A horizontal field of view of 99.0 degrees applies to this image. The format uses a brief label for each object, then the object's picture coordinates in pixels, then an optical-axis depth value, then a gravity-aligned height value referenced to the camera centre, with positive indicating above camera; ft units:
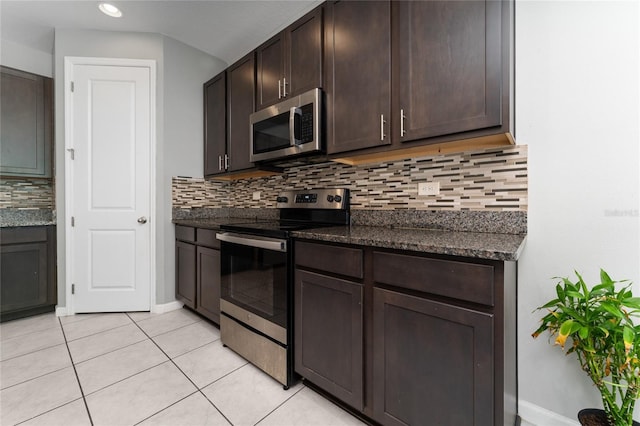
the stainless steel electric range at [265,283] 5.15 -1.54
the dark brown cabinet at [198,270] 7.38 -1.77
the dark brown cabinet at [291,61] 5.84 +3.50
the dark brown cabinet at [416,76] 3.81 +2.19
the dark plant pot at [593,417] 3.47 -2.70
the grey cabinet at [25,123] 8.37 +2.73
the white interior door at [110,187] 8.48 +0.72
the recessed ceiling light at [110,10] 7.43 +5.59
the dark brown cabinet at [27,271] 8.11 -1.92
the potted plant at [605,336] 3.11 -1.48
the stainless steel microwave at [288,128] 5.75 +1.92
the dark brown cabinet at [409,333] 3.12 -1.68
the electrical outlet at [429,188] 5.28 +0.44
